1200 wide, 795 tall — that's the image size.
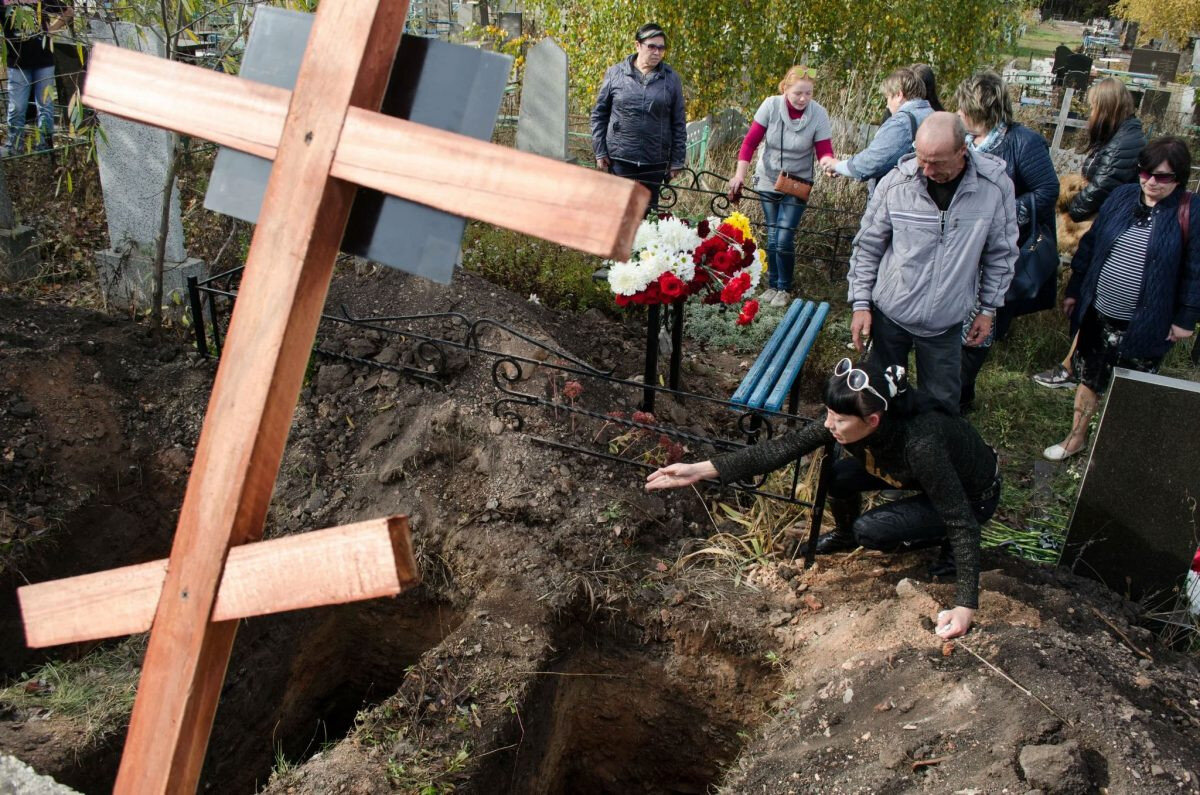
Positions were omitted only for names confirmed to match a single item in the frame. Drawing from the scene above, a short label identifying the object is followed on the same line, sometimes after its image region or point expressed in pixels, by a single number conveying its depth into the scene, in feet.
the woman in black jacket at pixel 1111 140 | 15.98
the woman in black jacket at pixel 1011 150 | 14.73
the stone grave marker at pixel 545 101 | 26.16
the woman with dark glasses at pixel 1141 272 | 13.57
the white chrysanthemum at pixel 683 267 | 13.50
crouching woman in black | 10.16
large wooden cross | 5.04
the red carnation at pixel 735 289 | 13.69
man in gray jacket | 12.15
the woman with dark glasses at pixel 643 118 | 20.20
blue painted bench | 12.84
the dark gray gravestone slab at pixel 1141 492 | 11.73
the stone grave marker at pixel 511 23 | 45.80
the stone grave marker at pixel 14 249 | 18.28
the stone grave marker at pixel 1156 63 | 51.47
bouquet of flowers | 13.41
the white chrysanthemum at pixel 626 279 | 13.33
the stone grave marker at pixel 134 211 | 16.92
